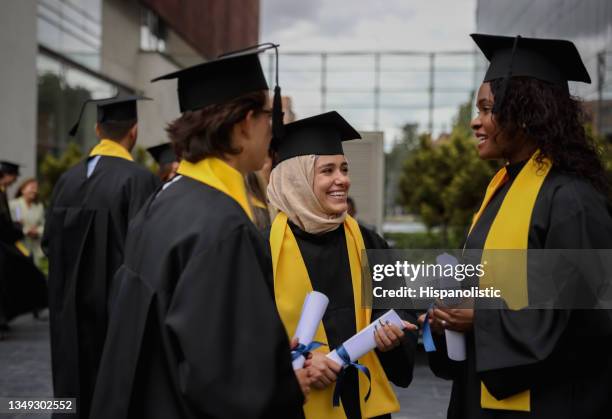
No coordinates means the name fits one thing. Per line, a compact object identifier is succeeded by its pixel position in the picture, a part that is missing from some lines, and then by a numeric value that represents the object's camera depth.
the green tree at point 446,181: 15.45
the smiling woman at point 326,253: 2.70
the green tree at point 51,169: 14.70
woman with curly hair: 2.18
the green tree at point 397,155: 28.86
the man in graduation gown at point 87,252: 4.25
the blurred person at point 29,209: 10.29
